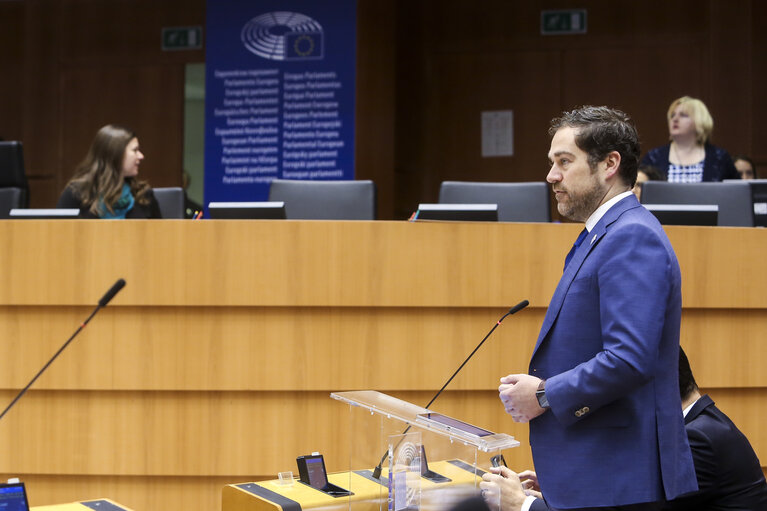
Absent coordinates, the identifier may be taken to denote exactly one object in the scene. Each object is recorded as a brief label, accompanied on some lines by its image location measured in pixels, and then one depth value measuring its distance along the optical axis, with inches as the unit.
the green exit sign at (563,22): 491.6
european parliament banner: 464.8
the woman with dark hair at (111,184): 298.1
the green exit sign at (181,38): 518.4
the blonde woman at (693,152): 356.6
